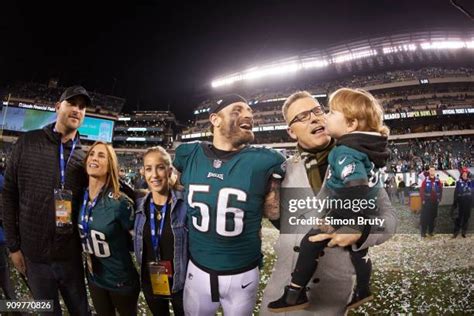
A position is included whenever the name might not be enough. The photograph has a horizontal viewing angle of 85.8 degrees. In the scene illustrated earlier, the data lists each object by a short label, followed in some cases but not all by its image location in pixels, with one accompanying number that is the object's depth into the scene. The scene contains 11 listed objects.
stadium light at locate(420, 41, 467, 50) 21.86
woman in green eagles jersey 2.01
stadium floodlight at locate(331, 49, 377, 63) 26.95
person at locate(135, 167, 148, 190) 4.52
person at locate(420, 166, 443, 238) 6.48
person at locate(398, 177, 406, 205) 8.79
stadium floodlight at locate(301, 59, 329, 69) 27.55
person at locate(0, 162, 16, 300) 2.89
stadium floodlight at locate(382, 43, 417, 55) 25.51
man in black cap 2.12
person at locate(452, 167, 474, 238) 6.30
